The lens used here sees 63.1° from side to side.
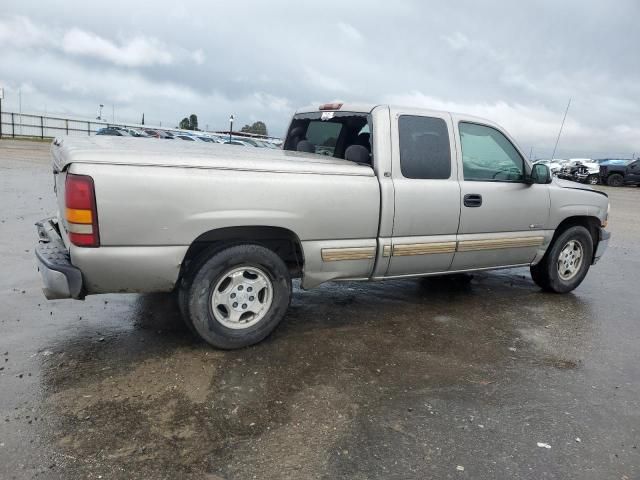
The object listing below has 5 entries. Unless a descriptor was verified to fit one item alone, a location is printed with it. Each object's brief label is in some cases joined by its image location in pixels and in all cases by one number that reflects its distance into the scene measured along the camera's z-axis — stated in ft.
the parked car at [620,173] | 90.89
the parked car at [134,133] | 95.63
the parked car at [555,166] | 107.50
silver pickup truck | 10.77
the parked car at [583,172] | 97.60
